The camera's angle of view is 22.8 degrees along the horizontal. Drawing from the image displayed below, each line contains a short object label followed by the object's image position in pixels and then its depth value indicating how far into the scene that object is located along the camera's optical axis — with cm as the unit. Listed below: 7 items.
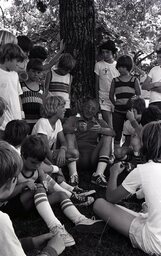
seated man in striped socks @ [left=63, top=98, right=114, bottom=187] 546
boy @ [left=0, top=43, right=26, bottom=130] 471
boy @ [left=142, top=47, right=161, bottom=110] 612
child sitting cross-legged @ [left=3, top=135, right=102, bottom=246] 369
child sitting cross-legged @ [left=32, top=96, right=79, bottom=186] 503
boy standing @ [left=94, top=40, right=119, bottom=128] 639
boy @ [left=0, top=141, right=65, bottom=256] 198
